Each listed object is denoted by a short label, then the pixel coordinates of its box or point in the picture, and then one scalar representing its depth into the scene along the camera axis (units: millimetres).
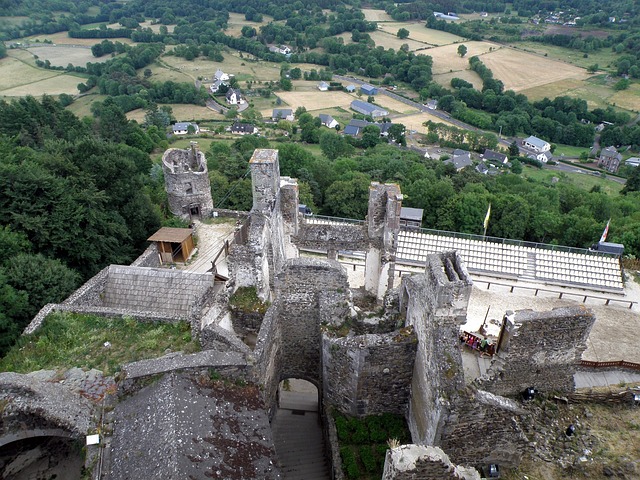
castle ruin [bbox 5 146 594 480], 9445
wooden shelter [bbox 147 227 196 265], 22594
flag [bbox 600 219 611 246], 27694
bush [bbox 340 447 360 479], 12062
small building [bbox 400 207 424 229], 31781
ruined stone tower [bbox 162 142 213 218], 25203
